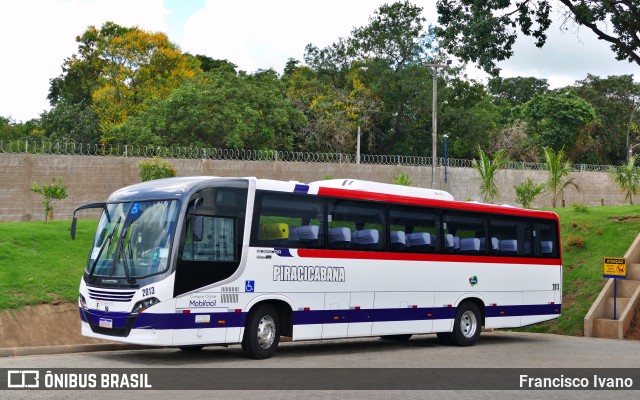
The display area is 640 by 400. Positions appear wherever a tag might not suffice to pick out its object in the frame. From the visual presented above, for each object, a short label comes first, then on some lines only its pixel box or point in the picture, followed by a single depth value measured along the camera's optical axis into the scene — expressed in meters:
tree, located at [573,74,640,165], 79.38
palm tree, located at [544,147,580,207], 39.66
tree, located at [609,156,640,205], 41.38
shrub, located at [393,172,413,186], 37.50
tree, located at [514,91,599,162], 72.25
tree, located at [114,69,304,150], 47.38
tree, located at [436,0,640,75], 26.11
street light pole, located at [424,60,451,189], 41.75
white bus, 15.00
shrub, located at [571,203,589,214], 32.97
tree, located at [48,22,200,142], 58.03
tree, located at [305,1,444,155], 58.47
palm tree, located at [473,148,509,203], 41.31
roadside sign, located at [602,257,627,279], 24.20
